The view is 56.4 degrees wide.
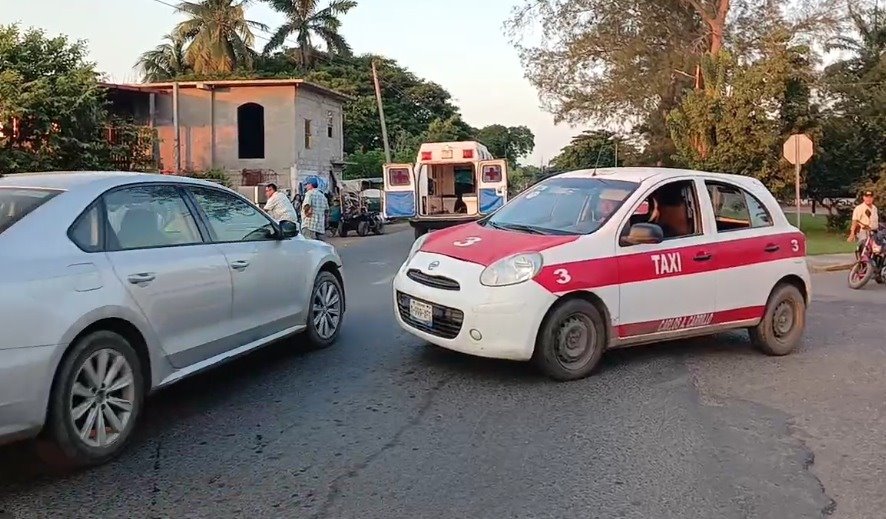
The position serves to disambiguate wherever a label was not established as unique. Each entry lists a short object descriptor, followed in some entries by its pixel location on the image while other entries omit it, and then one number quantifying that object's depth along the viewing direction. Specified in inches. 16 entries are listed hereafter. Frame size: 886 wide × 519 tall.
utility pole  1610.5
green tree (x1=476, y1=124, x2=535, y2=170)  3334.2
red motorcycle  542.3
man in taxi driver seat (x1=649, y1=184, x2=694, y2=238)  284.8
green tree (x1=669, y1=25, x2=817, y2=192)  1048.2
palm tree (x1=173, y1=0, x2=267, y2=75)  1656.0
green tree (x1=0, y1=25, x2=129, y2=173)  709.9
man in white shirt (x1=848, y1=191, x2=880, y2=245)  594.2
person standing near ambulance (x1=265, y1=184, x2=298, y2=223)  538.3
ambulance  819.4
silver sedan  163.5
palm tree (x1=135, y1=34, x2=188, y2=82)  1841.8
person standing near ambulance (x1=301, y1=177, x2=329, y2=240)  607.2
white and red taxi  245.0
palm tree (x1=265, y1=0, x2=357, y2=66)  1856.5
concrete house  1267.2
